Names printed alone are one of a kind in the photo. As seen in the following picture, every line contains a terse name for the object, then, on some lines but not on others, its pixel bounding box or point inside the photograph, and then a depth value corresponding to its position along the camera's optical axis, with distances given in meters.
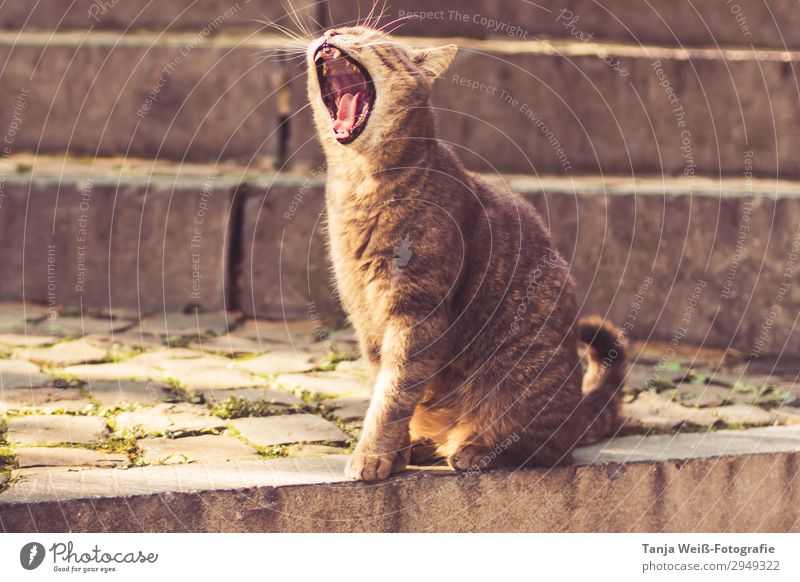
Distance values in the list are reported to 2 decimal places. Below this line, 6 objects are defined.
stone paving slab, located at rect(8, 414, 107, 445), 3.27
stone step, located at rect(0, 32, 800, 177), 5.47
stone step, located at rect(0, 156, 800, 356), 5.16
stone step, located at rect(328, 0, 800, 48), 5.51
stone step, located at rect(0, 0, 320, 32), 5.76
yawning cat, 3.03
